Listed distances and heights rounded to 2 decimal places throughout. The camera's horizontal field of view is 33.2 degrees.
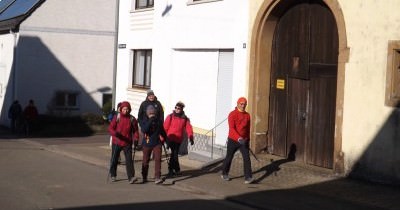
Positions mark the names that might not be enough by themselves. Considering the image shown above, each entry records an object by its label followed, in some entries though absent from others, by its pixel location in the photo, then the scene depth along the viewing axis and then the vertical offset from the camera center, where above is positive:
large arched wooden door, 14.54 +0.45
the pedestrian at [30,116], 27.88 -0.94
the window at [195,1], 17.87 +2.68
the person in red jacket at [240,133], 12.90 -0.63
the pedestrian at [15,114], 28.59 -0.89
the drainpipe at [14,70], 29.95 +1.04
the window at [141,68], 21.58 +0.96
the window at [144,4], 21.09 +3.01
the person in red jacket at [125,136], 12.85 -0.75
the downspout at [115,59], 22.19 +1.23
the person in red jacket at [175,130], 14.38 -0.69
